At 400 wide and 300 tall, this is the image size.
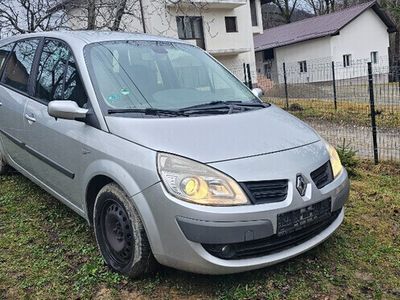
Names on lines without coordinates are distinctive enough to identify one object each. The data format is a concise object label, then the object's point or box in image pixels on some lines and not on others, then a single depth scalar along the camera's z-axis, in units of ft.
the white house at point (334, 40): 101.04
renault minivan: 8.07
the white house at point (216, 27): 74.74
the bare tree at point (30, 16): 33.58
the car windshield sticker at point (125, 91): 10.29
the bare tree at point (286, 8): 158.81
